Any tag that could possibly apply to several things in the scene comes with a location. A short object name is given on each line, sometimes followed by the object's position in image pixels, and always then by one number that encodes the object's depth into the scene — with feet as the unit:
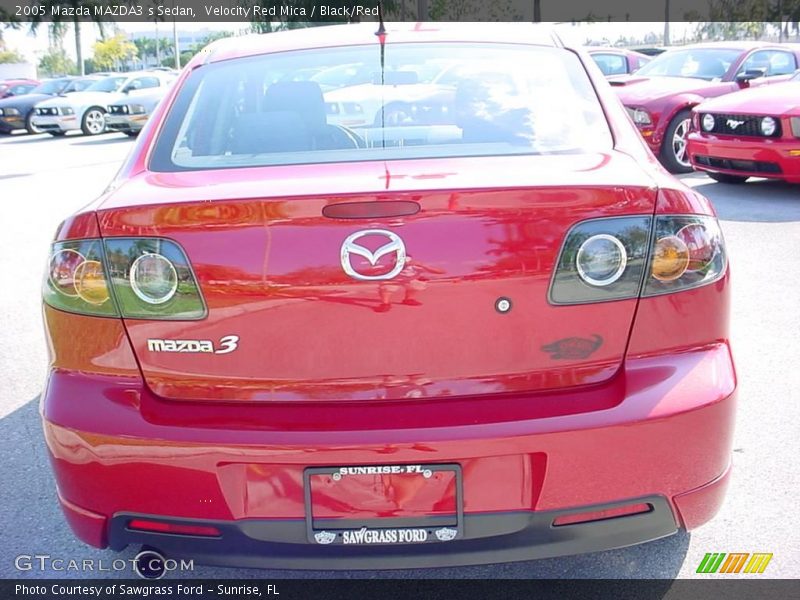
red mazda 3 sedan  6.68
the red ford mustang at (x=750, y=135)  27.48
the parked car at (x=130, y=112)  64.18
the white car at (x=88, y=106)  69.00
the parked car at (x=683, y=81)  34.09
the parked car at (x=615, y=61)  49.96
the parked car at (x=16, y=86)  88.53
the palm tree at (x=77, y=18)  183.93
